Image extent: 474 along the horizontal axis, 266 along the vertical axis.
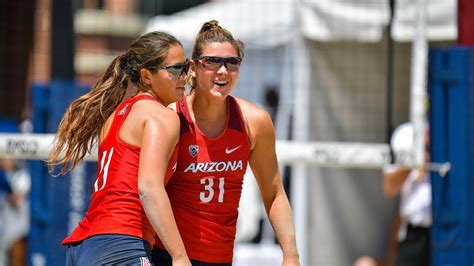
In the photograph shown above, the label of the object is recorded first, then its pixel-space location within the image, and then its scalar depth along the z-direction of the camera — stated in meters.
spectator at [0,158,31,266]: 20.08
